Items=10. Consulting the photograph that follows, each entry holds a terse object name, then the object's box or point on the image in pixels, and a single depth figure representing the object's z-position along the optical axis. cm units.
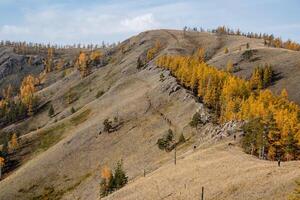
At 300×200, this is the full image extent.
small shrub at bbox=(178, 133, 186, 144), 12024
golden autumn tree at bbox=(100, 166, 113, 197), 10342
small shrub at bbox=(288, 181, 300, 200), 4209
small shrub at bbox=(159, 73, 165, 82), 19089
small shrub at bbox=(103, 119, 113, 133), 15625
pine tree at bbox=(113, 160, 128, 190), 10074
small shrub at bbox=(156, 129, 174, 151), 12025
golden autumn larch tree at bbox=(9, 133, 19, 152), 19388
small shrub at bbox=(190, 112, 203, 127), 12369
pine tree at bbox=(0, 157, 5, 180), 17622
